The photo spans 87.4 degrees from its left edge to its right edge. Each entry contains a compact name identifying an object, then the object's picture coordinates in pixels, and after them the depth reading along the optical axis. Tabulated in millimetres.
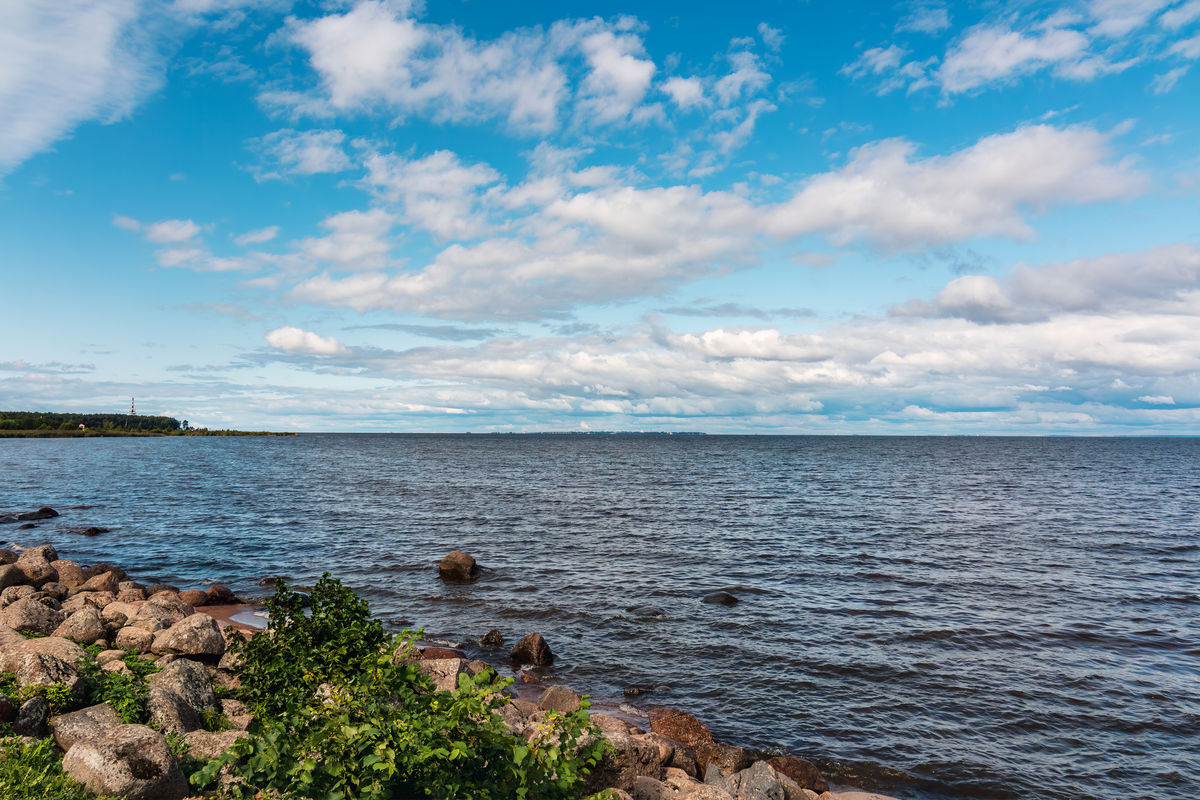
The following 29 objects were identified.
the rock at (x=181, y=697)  9984
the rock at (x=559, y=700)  14205
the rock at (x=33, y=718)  8906
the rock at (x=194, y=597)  23359
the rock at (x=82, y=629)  13930
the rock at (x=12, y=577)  21392
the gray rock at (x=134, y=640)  14078
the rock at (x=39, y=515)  44625
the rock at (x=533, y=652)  18906
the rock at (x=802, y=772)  12836
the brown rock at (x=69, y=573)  23598
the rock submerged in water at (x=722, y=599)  24438
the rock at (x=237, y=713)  10897
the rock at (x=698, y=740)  13070
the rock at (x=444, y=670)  13922
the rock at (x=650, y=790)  9969
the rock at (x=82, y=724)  8797
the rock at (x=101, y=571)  24234
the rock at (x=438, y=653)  17406
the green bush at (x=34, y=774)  7387
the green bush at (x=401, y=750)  6016
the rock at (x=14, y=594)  18734
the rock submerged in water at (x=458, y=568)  28172
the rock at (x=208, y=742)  9198
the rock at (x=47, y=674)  9617
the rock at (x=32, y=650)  10086
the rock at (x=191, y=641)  14008
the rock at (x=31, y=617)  14627
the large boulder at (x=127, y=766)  7750
